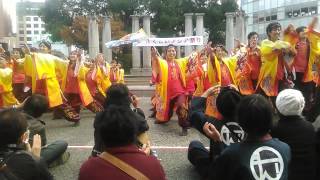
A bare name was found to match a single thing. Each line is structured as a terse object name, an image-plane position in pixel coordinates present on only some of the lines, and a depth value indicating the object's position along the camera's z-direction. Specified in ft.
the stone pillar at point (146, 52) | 44.69
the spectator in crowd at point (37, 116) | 8.65
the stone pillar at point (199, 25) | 45.52
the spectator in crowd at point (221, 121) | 6.30
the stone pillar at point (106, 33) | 43.85
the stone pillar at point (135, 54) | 45.43
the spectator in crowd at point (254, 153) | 4.92
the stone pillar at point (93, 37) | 42.60
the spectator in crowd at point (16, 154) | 4.76
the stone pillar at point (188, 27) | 46.12
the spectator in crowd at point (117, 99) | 7.22
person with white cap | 6.00
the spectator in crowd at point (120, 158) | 4.46
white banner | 24.23
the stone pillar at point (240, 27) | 46.99
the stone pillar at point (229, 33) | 44.10
